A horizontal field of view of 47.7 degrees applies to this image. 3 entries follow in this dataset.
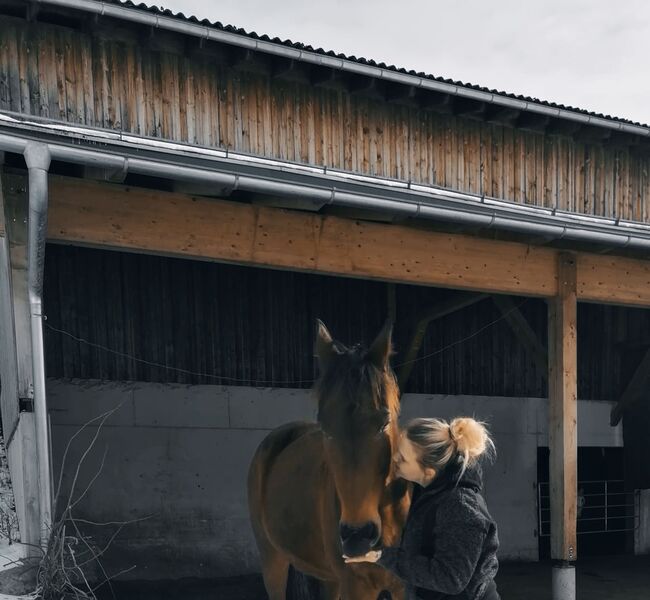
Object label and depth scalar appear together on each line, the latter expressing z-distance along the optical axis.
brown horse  3.16
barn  4.74
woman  2.60
